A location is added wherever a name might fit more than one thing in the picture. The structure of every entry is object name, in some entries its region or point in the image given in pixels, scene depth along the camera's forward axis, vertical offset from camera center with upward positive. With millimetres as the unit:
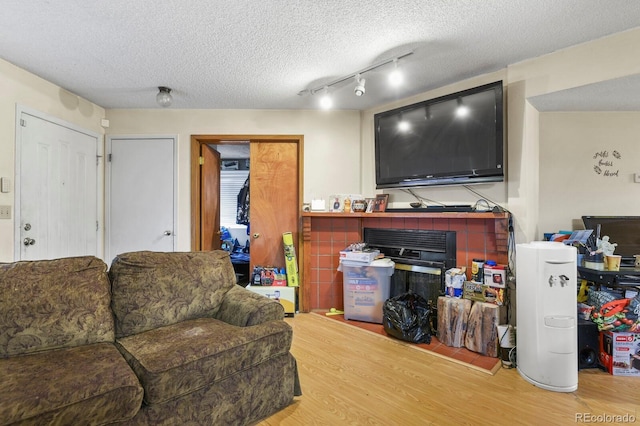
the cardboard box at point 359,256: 3049 -442
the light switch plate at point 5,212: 2418 -2
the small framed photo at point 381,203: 3205 +105
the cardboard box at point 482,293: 2434 -665
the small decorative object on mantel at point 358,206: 3328 +74
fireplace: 2906 -447
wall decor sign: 2707 +456
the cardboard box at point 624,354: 2068 -976
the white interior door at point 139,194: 3469 +207
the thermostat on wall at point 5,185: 2425 +220
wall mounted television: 2479 +668
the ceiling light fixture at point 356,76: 2284 +1194
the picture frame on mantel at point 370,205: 3287 +85
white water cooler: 1924 -690
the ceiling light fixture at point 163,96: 2920 +1133
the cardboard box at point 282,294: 3320 -900
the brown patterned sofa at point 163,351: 1221 -701
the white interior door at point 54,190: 2596 +212
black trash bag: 2598 -931
